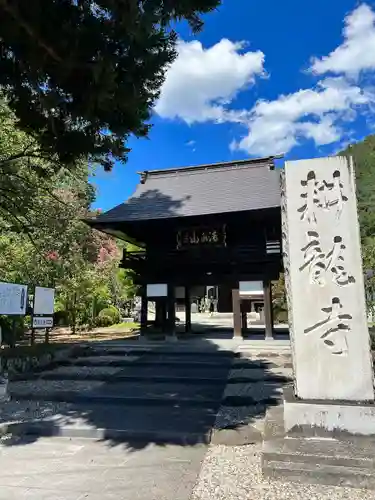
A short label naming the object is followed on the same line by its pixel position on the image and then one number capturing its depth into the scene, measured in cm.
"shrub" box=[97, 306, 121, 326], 2050
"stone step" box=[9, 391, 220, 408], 603
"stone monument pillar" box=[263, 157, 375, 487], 364
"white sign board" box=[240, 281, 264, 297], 1293
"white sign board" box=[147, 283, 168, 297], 1360
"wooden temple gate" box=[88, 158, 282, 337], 1282
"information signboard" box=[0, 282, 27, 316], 809
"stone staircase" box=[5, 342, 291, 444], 481
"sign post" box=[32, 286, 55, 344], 923
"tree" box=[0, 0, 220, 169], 385
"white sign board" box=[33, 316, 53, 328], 928
